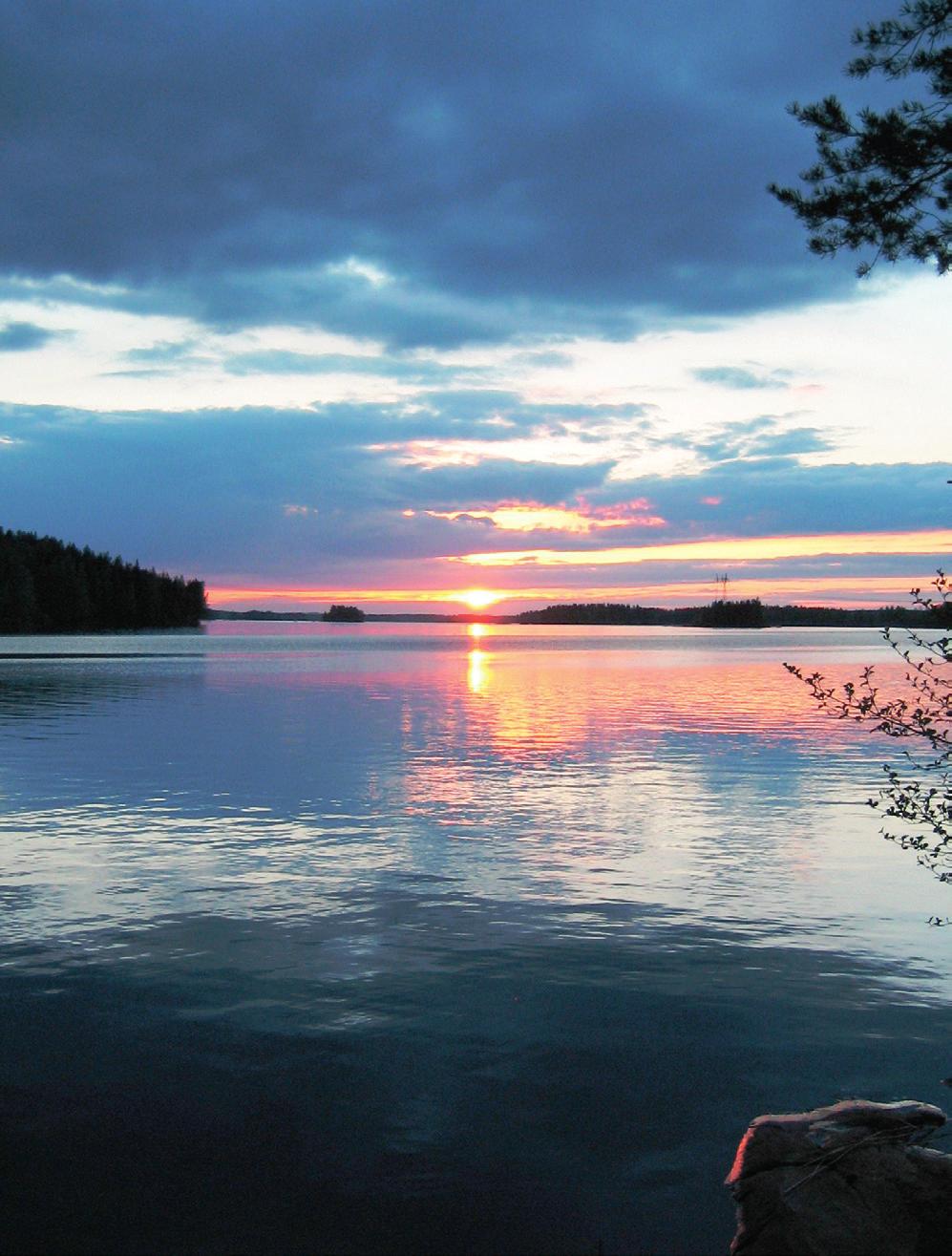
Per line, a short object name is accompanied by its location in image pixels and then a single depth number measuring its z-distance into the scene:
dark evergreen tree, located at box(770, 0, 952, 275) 7.74
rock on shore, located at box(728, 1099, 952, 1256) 5.66
